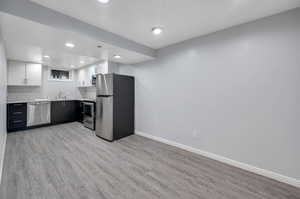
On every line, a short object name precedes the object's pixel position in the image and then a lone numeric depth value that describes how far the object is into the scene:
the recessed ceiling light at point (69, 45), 2.68
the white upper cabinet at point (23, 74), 4.44
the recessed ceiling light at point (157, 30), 2.51
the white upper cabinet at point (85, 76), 5.19
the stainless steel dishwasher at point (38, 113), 4.52
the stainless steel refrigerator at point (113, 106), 3.67
